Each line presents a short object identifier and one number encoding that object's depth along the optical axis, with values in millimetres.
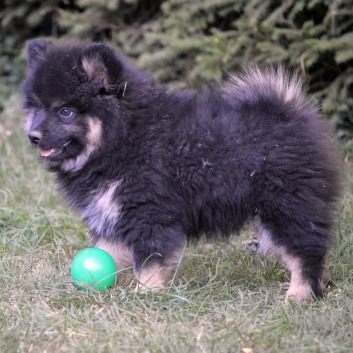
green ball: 3988
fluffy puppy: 3988
